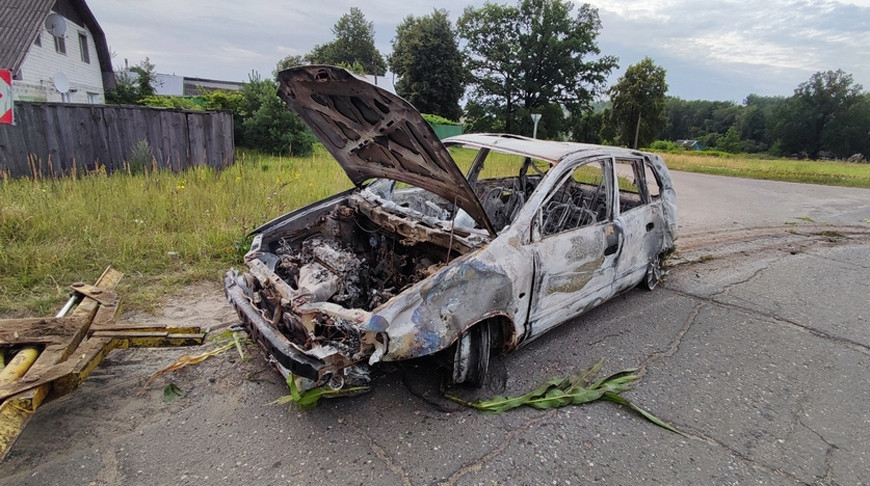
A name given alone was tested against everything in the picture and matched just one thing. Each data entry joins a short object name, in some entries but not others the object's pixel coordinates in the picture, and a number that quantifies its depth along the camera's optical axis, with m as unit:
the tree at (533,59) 42.38
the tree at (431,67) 38.22
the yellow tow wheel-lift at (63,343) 2.07
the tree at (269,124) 12.61
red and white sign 4.57
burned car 2.54
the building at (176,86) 38.03
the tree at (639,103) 40.69
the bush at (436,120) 31.31
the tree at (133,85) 21.66
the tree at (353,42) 61.81
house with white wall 14.95
